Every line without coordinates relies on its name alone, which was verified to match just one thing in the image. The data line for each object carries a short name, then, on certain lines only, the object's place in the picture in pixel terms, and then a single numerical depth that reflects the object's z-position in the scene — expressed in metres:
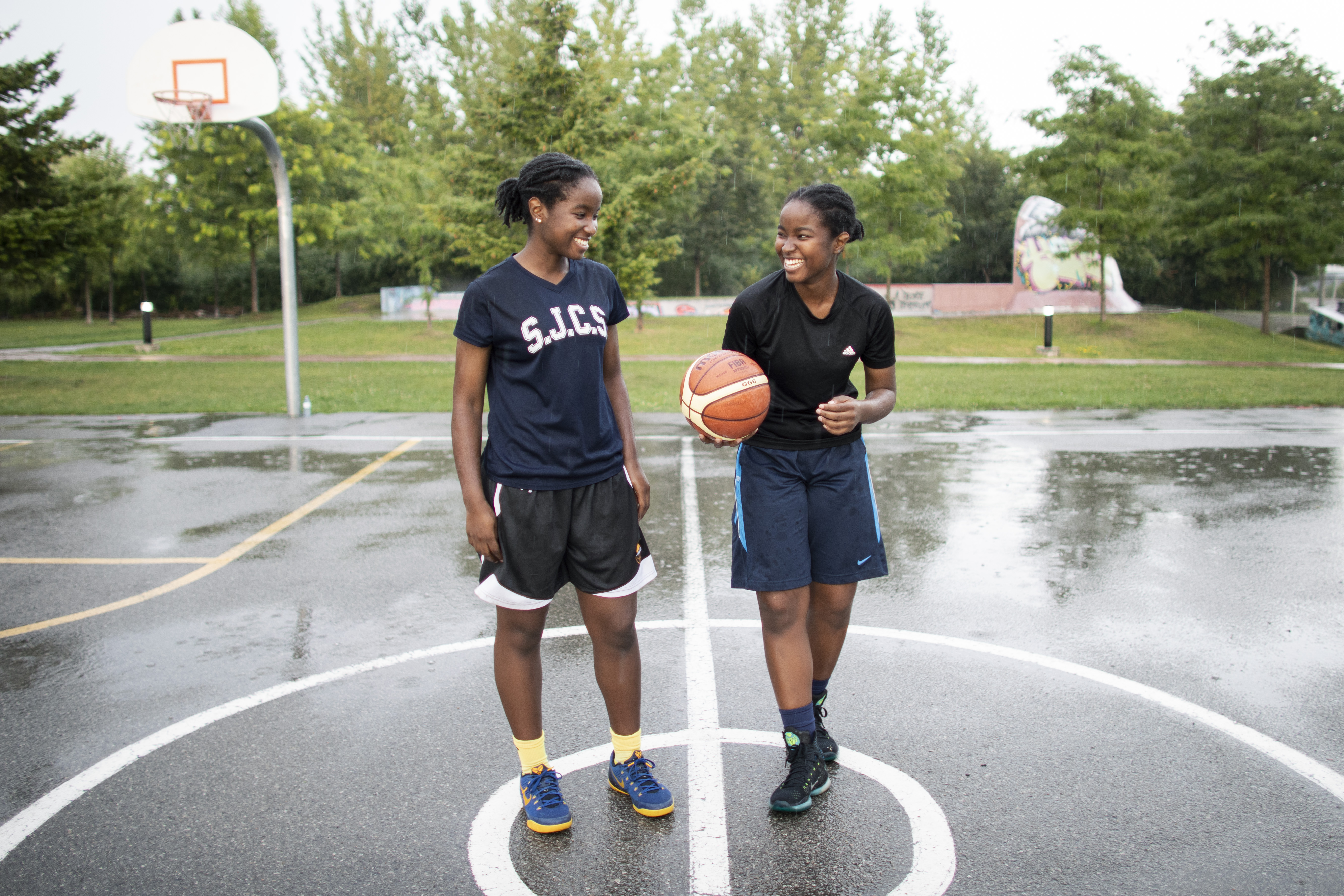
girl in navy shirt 3.12
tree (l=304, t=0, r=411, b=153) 66.88
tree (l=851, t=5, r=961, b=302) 33.22
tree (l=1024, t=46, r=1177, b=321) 30.67
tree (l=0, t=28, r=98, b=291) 16.23
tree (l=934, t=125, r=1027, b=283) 50.88
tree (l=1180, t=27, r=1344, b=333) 32.03
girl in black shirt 3.39
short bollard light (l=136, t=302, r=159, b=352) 25.50
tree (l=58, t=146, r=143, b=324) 16.80
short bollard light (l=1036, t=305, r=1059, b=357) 25.72
